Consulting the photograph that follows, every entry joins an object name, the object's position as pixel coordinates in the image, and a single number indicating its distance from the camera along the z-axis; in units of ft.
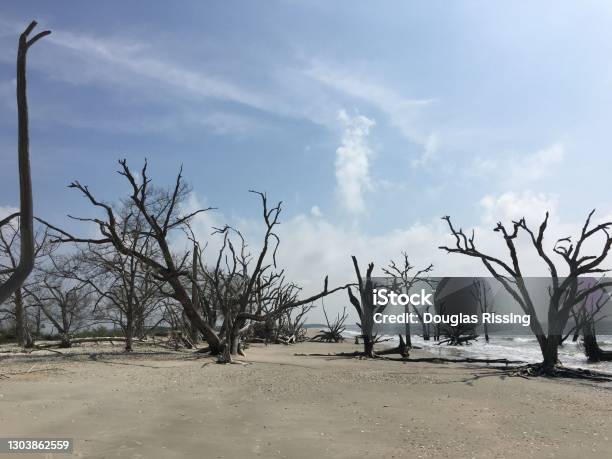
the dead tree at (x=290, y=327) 96.81
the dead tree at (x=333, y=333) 114.42
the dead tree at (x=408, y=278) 96.96
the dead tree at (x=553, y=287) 43.52
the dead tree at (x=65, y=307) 68.44
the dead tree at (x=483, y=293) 120.98
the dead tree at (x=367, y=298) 62.28
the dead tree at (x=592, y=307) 54.08
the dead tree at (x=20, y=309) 65.99
